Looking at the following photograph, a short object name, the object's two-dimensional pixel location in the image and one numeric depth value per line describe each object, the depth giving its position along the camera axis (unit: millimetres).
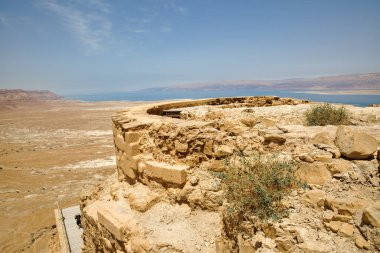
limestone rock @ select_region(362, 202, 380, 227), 2223
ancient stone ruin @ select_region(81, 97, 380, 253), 2502
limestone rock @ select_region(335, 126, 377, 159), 2846
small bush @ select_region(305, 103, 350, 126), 4917
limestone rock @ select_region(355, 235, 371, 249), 2221
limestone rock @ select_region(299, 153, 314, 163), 3045
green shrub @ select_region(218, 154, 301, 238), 2795
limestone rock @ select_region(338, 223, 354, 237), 2371
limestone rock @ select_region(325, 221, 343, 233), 2438
